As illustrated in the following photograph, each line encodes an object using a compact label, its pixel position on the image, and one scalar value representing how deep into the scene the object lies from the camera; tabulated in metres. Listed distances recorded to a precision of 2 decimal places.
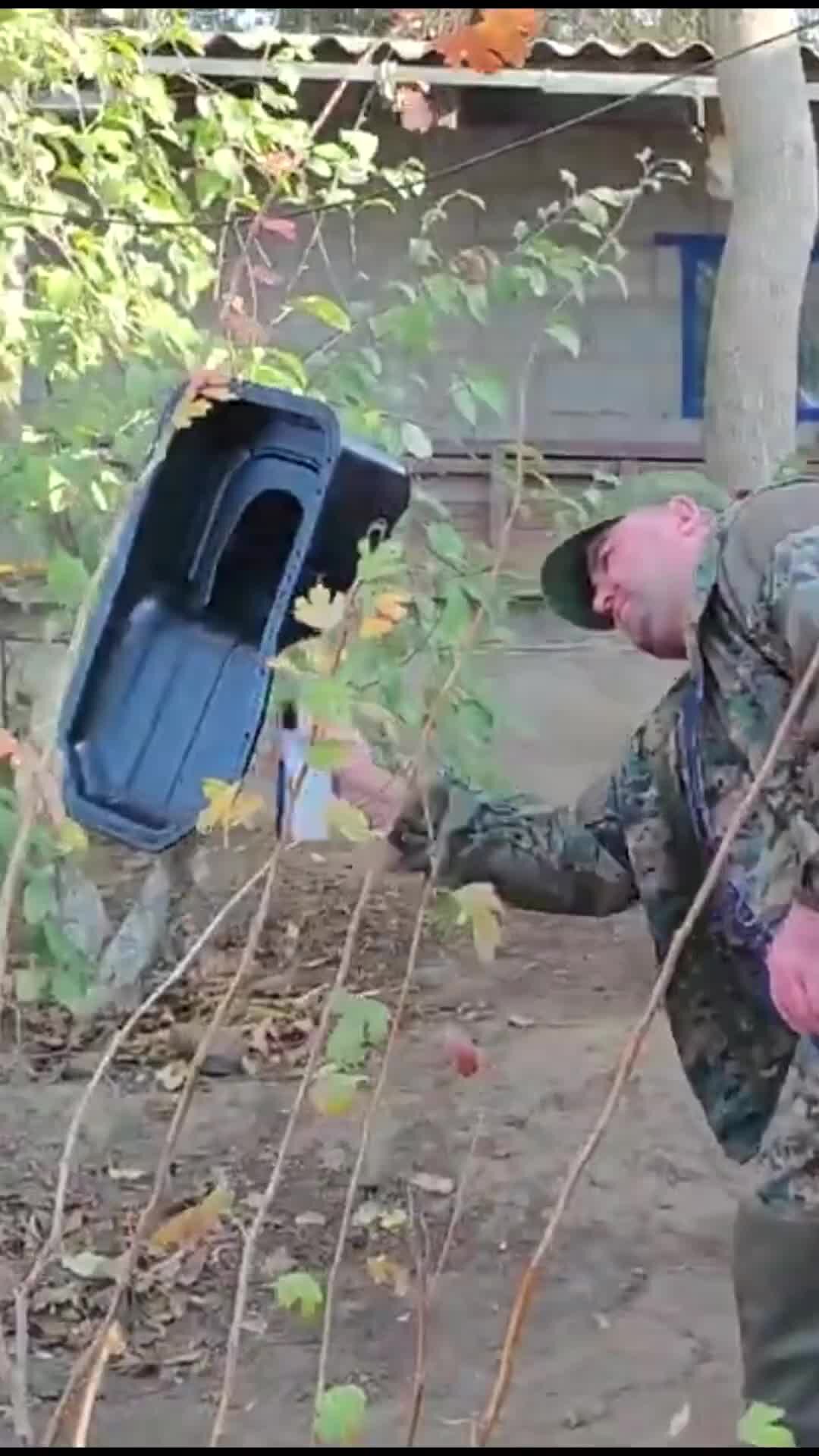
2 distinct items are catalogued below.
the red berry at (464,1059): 2.47
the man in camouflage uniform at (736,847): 2.65
